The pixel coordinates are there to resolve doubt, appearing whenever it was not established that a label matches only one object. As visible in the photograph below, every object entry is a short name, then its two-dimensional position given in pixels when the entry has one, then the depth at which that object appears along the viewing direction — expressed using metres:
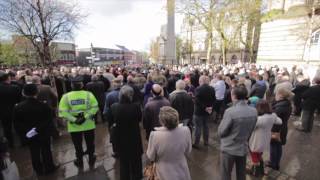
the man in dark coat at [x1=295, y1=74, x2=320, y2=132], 5.96
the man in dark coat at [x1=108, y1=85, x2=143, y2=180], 3.15
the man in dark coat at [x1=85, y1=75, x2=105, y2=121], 6.75
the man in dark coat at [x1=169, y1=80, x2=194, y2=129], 4.62
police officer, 3.73
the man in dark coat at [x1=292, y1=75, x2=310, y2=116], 7.77
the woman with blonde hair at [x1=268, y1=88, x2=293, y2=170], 3.82
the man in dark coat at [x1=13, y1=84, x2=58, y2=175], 3.48
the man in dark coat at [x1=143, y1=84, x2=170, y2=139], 3.75
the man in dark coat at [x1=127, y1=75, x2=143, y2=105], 5.83
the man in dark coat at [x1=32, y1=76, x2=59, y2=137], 5.16
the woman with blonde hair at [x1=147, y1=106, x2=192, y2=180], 2.27
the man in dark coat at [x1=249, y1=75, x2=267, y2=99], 6.93
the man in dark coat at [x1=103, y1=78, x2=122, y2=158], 4.48
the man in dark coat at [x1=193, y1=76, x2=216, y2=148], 5.00
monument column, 23.38
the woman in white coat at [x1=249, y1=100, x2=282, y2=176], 3.50
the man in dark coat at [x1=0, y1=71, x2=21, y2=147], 4.83
